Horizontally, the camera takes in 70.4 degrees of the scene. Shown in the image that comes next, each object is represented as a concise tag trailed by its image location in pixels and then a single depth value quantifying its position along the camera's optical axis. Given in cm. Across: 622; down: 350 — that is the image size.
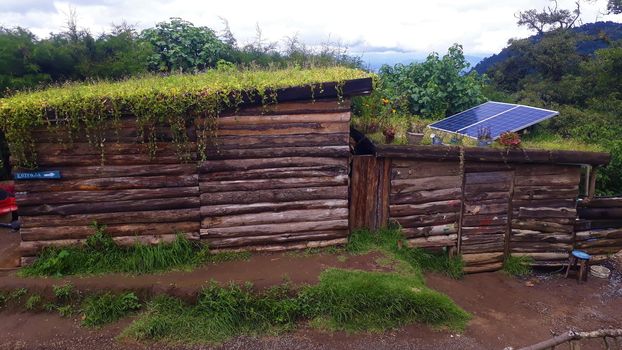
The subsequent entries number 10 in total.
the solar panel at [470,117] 1066
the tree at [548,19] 3228
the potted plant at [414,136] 864
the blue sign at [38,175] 702
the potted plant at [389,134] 861
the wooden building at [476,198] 845
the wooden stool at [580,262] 908
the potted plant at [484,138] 880
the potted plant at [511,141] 851
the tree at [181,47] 1336
